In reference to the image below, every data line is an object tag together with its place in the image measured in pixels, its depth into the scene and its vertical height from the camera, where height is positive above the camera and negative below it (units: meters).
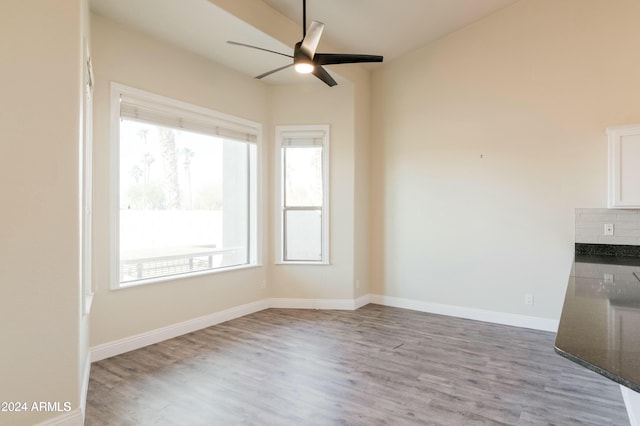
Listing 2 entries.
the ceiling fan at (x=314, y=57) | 2.98 +1.41
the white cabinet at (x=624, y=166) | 3.49 +0.45
